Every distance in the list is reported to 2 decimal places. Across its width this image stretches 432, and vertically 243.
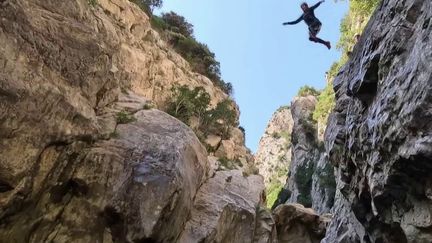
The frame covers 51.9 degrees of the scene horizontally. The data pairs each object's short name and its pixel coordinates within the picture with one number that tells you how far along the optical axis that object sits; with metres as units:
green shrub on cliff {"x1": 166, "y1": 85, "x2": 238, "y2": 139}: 26.92
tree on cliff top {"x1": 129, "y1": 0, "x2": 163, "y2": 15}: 37.92
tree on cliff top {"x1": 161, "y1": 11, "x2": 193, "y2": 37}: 43.70
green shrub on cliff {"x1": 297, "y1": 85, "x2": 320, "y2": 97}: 60.83
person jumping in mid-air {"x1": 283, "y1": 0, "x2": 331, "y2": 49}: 17.09
